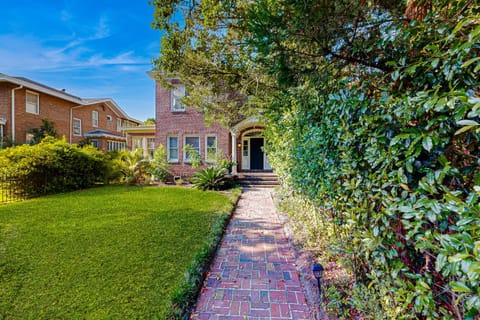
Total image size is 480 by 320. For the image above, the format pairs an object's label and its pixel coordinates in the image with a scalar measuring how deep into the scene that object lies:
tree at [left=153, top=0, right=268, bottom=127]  4.06
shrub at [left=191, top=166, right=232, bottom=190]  10.60
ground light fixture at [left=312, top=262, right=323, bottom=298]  2.48
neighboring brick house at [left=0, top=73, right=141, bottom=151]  14.47
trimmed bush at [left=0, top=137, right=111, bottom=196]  8.32
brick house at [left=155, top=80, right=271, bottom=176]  13.65
